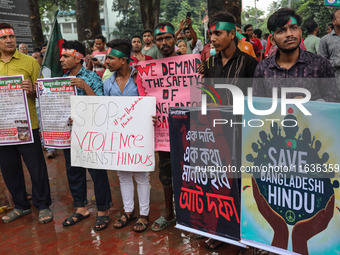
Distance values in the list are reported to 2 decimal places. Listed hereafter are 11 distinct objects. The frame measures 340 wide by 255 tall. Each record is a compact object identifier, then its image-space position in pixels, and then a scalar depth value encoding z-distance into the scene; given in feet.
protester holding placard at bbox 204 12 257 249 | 10.65
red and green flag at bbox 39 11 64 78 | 14.67
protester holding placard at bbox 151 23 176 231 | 12.74
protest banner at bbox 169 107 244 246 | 10.23
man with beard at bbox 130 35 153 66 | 25.23
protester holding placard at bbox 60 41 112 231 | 13.57
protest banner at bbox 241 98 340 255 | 8.31
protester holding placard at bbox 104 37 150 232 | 13.00
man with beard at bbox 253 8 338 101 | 9.26
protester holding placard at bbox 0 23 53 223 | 14.16
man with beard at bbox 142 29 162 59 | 26.30
